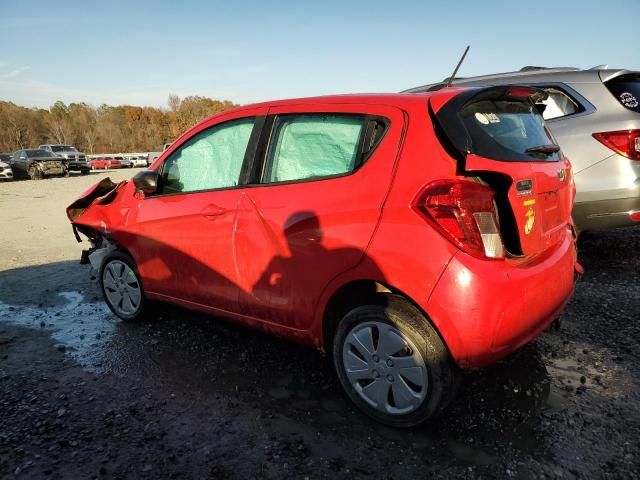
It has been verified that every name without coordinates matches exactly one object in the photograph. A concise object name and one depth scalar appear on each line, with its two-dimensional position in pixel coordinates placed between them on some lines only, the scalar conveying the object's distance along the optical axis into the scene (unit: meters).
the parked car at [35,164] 24.08
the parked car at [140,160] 43.25
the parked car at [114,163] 41.66
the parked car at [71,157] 27.20
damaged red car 2.06
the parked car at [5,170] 23.75
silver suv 3.97
